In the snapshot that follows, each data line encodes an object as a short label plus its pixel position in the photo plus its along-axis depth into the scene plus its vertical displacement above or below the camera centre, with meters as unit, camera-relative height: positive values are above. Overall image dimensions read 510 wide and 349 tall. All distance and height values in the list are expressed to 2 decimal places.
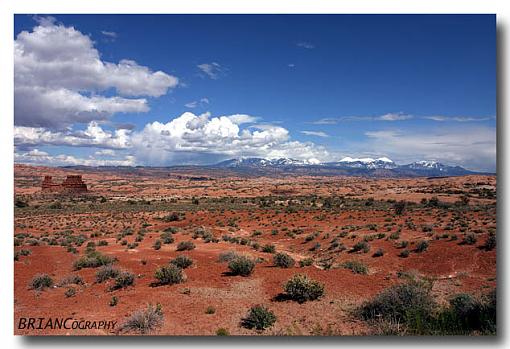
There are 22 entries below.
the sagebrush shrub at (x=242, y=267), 10.95 -2.95
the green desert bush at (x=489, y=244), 13.37 -2.74
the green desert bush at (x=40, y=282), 9.91 -3.13
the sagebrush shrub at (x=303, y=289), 8.47 -2.84
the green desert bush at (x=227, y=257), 13.44 -3.26
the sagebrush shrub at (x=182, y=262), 12.33 -3.17
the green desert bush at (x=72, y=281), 10.43 -3.24
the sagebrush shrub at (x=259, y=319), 7.02 -2.95
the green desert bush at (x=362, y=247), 16.45 -3.54
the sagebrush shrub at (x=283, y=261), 12.30 -3.12
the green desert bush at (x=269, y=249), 17.28 -3.79
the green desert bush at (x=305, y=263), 12.95 -3.38
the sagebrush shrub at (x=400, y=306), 7.01 -2.71
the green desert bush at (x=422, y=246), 14.87 -3.15
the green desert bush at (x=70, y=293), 9.12 -3.15
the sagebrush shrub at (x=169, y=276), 10.02 -2.97
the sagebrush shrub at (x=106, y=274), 10.69 -3.11
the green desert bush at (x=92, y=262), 12.87 -3.31
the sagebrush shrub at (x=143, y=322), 6.87 -2.97
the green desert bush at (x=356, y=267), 11.66 -3.22
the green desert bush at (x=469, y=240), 14.52 -2.79
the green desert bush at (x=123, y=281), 9.90 -3.07
